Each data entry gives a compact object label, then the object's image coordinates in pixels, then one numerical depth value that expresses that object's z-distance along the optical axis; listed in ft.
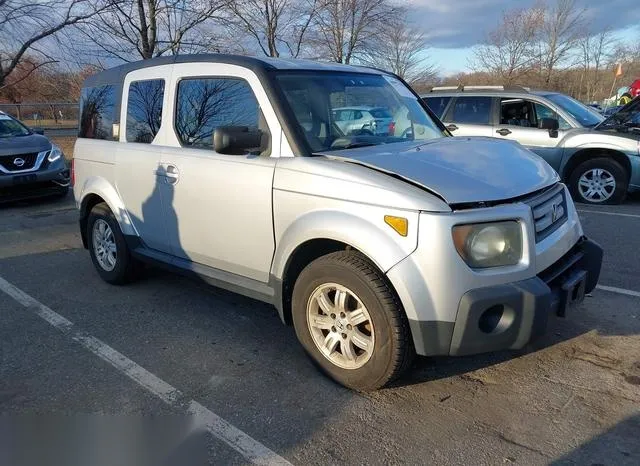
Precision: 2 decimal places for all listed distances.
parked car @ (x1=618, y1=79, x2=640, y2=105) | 72.12
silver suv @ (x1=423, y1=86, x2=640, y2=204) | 27.55
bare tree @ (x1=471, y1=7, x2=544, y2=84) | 107.55
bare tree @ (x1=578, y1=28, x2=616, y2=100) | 121.80
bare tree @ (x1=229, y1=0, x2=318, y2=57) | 59.72
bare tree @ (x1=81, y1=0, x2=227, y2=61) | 47.98
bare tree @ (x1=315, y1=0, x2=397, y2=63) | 68.23
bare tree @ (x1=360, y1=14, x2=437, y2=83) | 74.54
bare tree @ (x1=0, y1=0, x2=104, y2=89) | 52.16
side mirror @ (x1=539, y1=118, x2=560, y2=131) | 27.61
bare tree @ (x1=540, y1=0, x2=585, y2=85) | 107.24
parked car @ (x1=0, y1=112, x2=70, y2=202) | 29.60
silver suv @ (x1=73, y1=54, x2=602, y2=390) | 9.18
